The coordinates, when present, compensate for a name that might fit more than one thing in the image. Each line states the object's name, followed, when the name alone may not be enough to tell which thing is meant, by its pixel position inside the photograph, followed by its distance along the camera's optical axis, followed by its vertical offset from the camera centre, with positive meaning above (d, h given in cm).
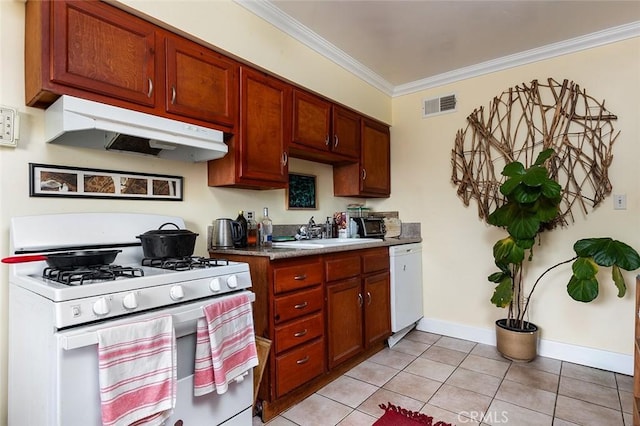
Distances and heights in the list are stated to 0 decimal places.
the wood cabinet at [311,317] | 187 -66
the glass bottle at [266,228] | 255 -9
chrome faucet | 290 -14
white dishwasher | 292 -69
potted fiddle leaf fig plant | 219 -29
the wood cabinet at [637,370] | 154 -78
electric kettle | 217 -11
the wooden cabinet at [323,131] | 251 +71
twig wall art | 256 +61
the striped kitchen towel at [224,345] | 138 -57
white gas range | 105 -33
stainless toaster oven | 315 -11
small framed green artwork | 287 +21
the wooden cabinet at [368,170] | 319 +45
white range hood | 138 +40
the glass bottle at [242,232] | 222 -11
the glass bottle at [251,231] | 239 -11
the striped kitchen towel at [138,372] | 107 -53
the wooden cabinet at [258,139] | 208 +51
